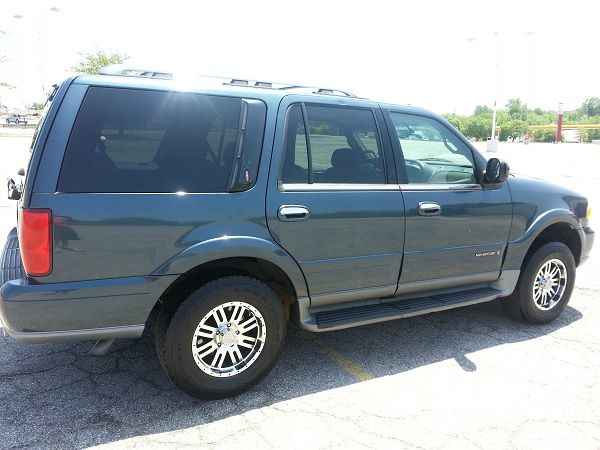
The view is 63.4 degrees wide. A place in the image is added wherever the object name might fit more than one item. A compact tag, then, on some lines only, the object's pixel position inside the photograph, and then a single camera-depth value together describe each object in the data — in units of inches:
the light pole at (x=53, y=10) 1173.0
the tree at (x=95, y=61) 1653.5
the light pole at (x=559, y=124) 1775.2
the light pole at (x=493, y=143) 1218.0
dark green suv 101.7
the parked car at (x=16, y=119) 2300.1
